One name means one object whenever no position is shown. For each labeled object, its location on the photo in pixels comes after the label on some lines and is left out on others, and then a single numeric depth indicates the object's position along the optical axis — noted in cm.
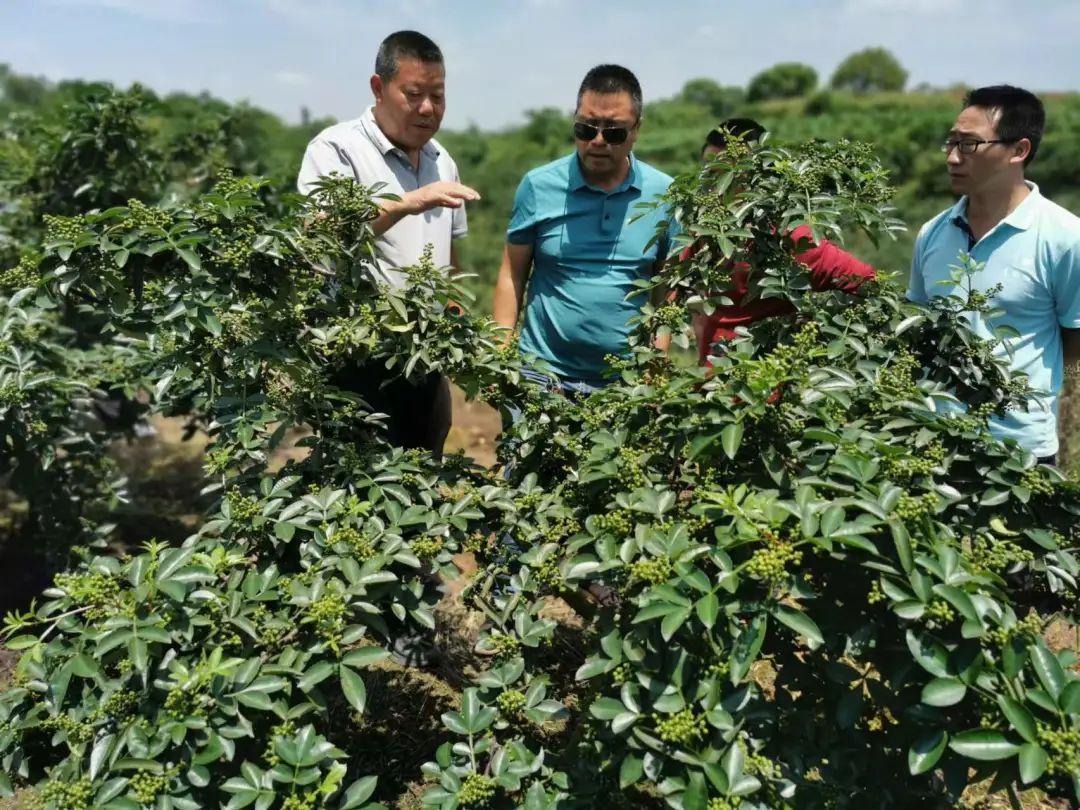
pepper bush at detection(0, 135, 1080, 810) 154
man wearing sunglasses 277
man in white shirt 256
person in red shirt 225
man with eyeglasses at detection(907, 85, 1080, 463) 236
